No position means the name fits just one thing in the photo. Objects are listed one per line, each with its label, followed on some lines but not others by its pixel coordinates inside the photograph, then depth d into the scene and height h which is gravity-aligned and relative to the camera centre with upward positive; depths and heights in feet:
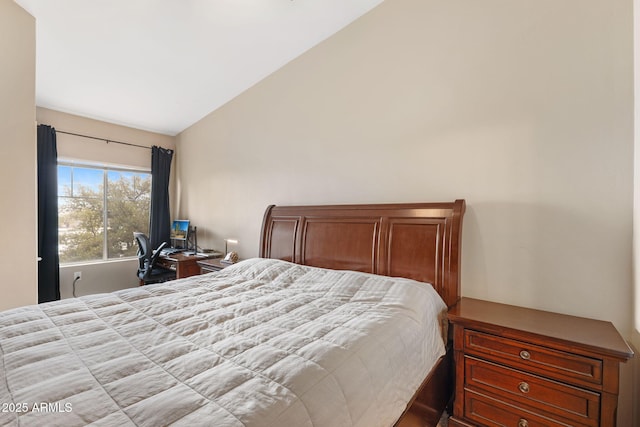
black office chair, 12.29 -2.56
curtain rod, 12.05 +3.12
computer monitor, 14.01 -1.11
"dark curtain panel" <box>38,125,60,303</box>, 11.02 -0.45
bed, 2.70 -1.86
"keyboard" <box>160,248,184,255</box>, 13.17 -2.06
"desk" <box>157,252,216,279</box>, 11.55 -2.35
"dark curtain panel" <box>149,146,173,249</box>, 14.61 +0.49
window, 12.34 -0.14
